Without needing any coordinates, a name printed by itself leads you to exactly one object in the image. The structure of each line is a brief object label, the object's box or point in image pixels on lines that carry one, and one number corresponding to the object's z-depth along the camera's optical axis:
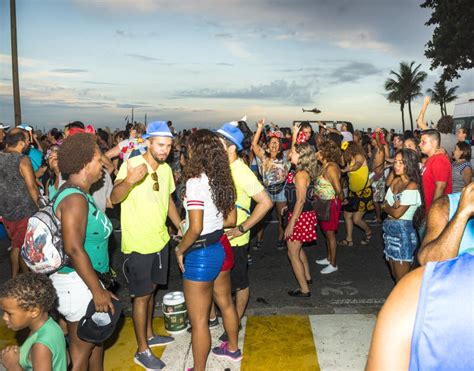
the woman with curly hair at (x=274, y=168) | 7.46
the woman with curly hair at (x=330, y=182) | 6.24
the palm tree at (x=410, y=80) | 58.66
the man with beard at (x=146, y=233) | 3.94
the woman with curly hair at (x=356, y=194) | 8.05
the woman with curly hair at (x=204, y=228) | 3.49
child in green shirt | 2.54
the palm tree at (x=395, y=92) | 59.56
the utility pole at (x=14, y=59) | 15.66
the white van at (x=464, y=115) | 13.89
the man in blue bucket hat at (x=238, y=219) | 4.00
